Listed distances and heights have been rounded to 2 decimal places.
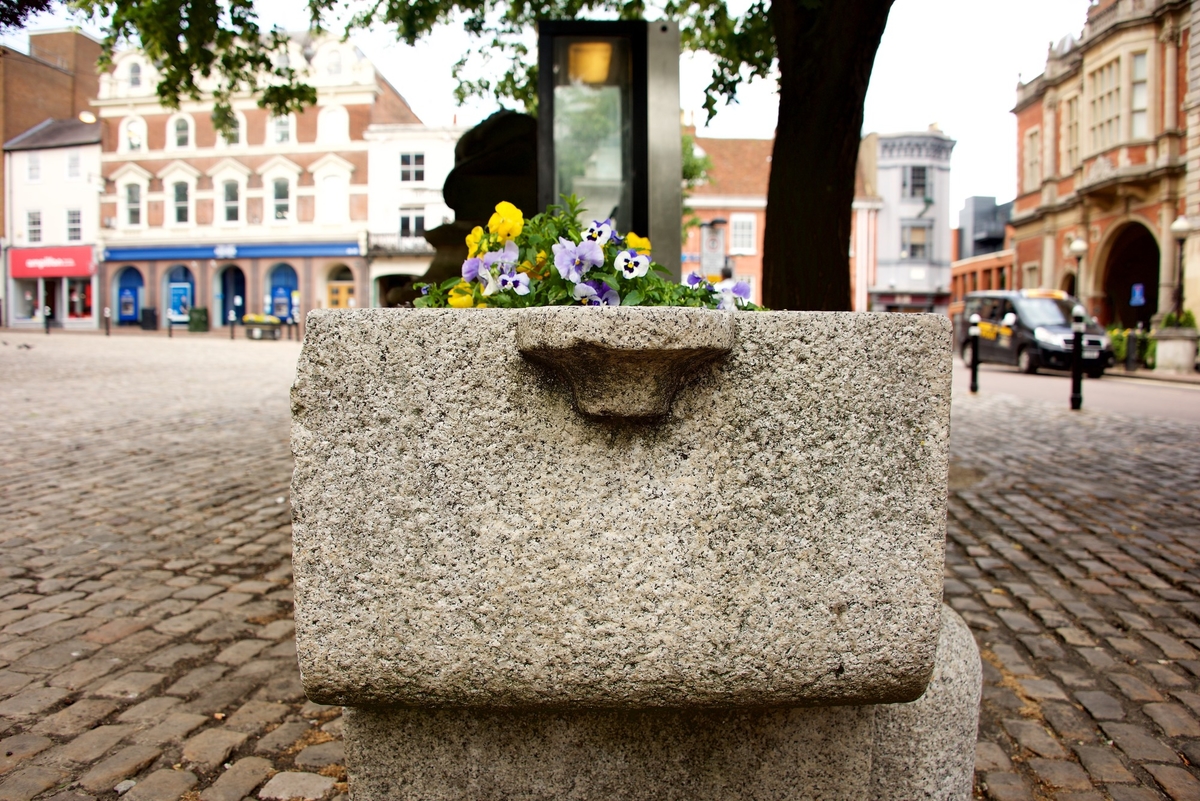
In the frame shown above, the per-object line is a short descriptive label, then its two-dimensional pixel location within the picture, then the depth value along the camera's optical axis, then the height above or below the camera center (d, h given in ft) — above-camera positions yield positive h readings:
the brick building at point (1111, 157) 74.90 +19.32
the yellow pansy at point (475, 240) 6.39 +0.83
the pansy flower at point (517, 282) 5.75 +0.46
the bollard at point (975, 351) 41.19 -0.07
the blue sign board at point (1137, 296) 75.46 +4.87
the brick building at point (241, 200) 121.08 +21.67
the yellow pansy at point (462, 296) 6.40 +0.41
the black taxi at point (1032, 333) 58.18 +1.22
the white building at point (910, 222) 129.70 +19.67
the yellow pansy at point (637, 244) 6.68 +0.84
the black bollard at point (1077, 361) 31.86 -0.44
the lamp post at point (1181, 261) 60.49 +6.69
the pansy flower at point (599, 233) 5.97 +0.83
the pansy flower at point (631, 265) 5.86 +0.59
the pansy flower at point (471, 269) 6.13 +0.58
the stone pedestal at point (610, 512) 4.37 -0.85
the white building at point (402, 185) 119.85 +23.54
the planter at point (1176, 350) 58.13 +0.00
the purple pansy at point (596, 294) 5.63 +0.37
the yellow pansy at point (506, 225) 6.27 +0.92
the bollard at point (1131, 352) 60.59 -0.15
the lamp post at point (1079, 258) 72.54 +8.69
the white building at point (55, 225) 123.75 +18.36
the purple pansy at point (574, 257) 5.70 +0.62
